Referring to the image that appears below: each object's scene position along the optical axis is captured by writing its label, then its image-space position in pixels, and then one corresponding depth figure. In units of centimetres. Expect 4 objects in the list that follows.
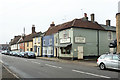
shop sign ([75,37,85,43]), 2902
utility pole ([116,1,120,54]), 2188
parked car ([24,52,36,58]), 3688
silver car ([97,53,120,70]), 1357
